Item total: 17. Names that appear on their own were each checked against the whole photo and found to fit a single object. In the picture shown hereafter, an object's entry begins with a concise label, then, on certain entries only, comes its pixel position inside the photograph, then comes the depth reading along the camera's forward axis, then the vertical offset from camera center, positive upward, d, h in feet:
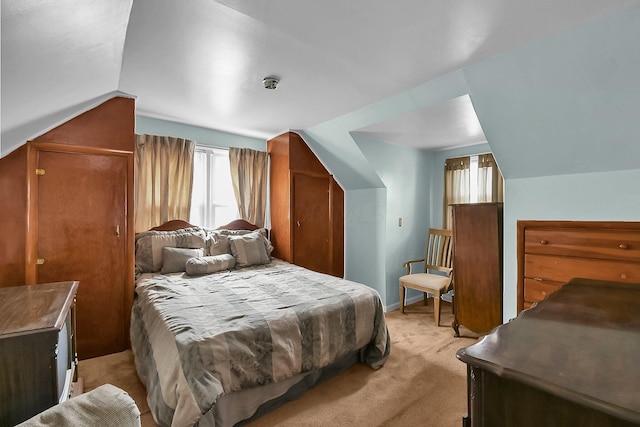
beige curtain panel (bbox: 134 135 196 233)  10.50 +1.16
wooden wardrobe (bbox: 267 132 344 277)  12.87 +0.06
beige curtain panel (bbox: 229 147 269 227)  12.69 +1.28
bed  5.20 -2.59
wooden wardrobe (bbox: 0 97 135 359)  7.68 -0.15
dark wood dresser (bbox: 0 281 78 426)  3.81 -2.03
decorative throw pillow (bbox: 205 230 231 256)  11.03 -1.27
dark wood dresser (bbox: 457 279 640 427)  1.92 -1.23
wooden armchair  10.93 -2.48
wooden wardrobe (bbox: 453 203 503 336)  9.08 -1.83
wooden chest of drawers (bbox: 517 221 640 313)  6.61 -1.11
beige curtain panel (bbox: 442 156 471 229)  13.05 +1.18
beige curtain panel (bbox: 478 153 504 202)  11.96 +1.17
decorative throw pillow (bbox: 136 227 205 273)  9.73 -1.15
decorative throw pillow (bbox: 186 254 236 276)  9.55 -1.82
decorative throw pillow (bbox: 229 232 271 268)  10.97 -1.52
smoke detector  7.61 +3.36
